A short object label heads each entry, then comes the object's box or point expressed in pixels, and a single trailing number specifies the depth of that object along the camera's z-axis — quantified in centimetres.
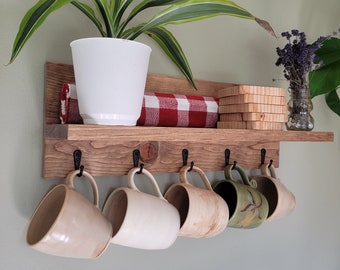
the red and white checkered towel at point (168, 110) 74
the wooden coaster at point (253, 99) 86
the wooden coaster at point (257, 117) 85
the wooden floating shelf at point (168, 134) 61
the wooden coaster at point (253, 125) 86
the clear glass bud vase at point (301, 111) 97
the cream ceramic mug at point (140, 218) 72
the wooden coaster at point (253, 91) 86
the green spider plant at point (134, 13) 60
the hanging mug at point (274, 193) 99
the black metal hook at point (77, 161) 77
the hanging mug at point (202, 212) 82
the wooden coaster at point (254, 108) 86
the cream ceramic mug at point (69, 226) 63
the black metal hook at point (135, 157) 84
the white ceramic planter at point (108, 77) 63
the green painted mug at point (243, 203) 90
